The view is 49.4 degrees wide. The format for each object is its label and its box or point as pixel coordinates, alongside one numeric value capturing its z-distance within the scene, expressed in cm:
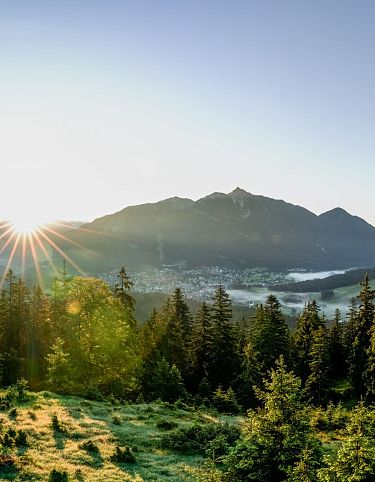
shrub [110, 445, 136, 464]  2158
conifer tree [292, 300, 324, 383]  7088
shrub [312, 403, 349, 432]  3622
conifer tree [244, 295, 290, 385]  5422
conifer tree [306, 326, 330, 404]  5947
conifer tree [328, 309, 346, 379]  7419
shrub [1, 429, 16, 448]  2059
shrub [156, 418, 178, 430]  2920
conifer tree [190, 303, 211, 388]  5797
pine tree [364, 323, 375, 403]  5466
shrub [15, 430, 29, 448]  2113
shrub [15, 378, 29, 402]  3072
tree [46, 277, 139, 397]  4312
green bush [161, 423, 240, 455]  2536
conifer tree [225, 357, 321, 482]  1641
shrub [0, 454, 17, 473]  1781
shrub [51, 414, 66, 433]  2428
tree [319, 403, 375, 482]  1306
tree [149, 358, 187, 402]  4616
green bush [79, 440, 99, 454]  2212
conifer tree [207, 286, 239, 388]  5672
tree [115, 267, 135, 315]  5969
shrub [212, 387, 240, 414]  4444
